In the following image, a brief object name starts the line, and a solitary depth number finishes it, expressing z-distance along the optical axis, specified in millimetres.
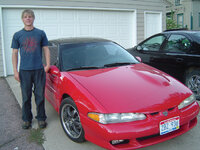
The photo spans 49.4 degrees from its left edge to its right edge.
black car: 4465
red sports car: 2447
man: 3287
